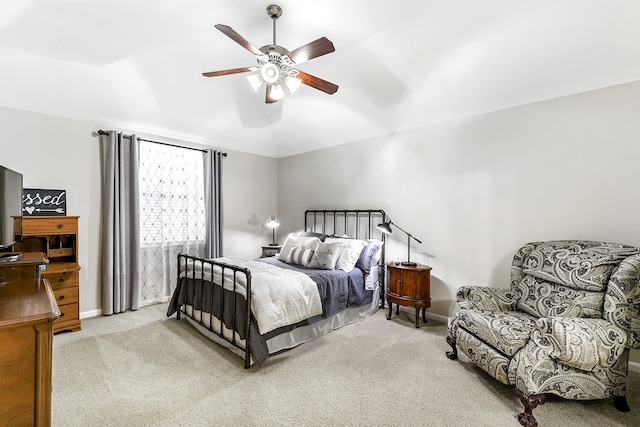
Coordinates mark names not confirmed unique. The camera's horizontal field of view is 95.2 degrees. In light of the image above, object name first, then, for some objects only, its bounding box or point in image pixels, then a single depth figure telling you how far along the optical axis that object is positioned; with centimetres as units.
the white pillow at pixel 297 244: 410
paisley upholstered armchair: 195
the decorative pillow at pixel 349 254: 370
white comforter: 261
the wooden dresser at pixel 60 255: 321
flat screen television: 215
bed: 264
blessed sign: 333
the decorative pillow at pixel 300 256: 388
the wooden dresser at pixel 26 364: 119
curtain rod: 383
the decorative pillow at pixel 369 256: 385
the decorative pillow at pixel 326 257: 368
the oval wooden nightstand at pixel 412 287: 352
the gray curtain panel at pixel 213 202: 483
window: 429
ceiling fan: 213
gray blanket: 259
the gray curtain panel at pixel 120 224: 383
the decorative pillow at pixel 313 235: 448
